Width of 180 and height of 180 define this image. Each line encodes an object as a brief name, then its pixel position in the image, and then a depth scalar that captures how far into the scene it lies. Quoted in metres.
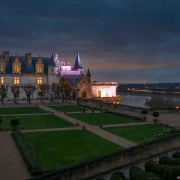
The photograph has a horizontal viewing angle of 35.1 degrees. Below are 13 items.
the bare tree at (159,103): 94.38
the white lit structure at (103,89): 86.80
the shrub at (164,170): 13.54
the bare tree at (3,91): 65.25
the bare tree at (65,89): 71.71
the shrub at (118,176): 14.62
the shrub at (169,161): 16.19
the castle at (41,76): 79.88
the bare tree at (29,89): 67.19
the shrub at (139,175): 13.35
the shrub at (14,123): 30.41
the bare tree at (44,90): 71.67
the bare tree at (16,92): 67.88
